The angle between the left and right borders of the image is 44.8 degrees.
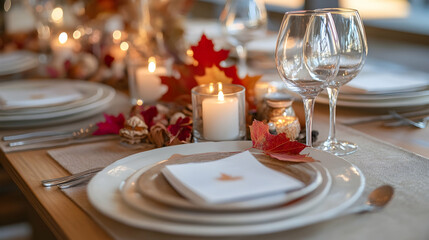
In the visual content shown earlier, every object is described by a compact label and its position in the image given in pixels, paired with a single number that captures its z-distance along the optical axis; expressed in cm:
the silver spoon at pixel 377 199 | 65
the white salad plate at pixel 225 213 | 57
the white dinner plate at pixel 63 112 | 121
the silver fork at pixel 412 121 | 106
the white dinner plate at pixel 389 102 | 114
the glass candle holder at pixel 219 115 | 97
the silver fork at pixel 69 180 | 82
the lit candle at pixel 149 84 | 137
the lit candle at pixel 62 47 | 185
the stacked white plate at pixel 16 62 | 194
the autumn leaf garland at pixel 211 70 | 109
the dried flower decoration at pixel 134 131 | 102
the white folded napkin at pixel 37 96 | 127
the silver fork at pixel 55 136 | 108
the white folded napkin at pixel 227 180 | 61
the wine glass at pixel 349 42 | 87
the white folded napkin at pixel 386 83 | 119
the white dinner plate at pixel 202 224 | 57
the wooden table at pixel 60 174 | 67
